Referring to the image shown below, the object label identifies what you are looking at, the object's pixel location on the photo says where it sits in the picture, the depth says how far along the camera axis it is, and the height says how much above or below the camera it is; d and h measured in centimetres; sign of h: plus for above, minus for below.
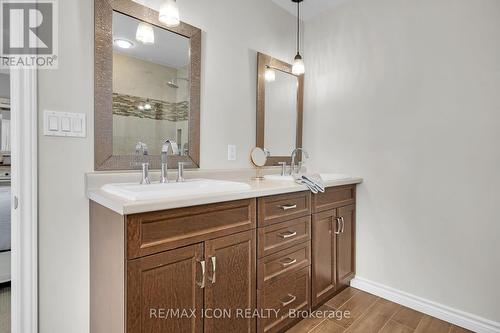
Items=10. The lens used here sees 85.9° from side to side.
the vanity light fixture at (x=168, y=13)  141 +78
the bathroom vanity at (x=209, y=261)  101 -46
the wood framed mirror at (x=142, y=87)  138 +43
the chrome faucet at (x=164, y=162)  152 -1
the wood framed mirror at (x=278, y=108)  223 +49
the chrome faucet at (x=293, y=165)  236 -2
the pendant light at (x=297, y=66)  226 +82
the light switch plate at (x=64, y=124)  123 +17
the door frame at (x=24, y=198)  115 -17
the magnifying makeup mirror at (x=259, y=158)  207 +3
